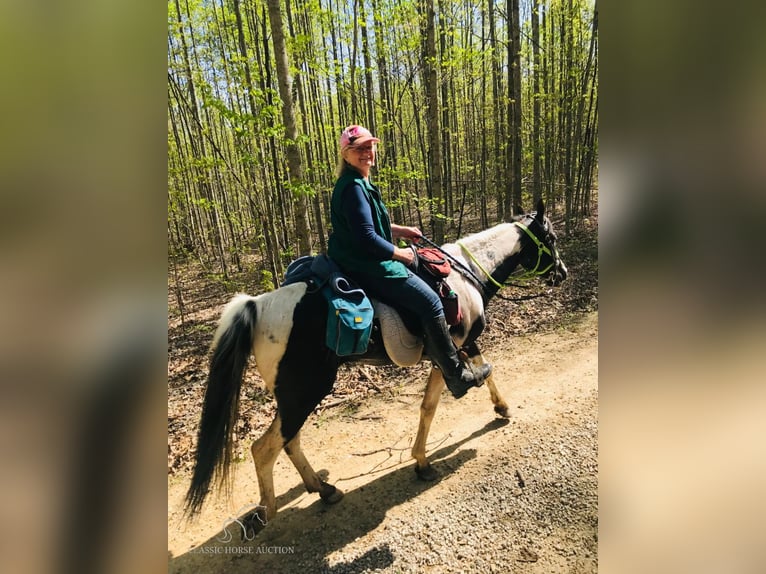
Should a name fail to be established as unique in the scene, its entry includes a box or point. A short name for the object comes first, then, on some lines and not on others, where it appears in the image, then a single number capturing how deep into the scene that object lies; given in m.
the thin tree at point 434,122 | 7.09
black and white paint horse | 3.04
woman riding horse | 3.04
